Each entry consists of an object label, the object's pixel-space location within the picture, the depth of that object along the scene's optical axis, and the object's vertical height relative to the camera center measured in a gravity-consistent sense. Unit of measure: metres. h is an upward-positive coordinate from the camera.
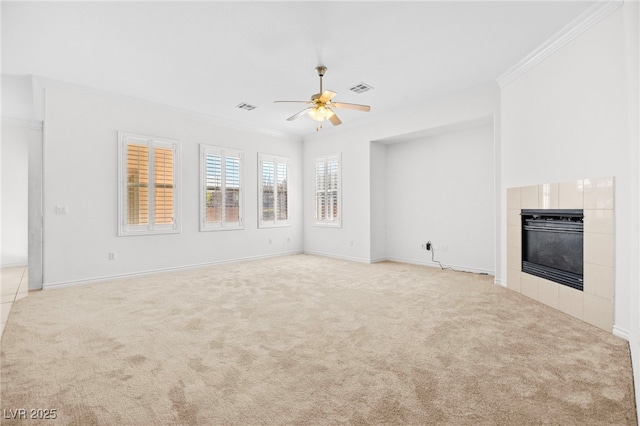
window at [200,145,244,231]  6.12 +0.49
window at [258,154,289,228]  7.10 +0.51
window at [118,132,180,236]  5.10 +0.49
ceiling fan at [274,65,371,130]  3.85 +1.39
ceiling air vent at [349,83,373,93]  4.68 +1.93
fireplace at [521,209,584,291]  3.26 -0.40
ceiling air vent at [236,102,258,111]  5.52 +1.94
